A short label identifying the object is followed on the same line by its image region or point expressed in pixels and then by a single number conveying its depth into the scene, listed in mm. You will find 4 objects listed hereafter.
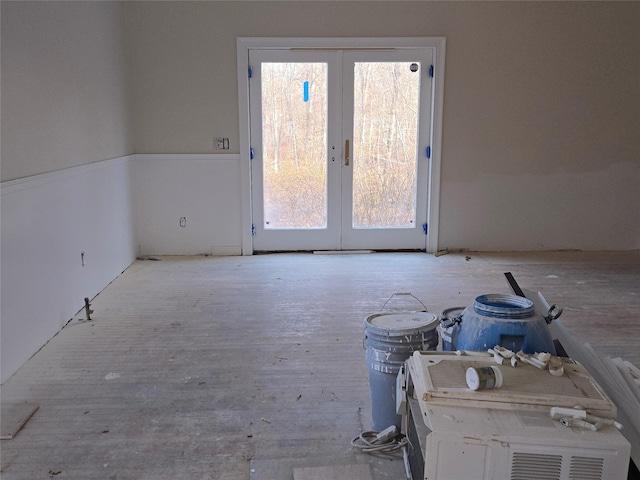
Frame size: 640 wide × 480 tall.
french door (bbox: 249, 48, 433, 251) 5680
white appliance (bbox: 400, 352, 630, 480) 1619
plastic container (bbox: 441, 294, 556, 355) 2166
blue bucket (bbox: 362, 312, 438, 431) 2426
